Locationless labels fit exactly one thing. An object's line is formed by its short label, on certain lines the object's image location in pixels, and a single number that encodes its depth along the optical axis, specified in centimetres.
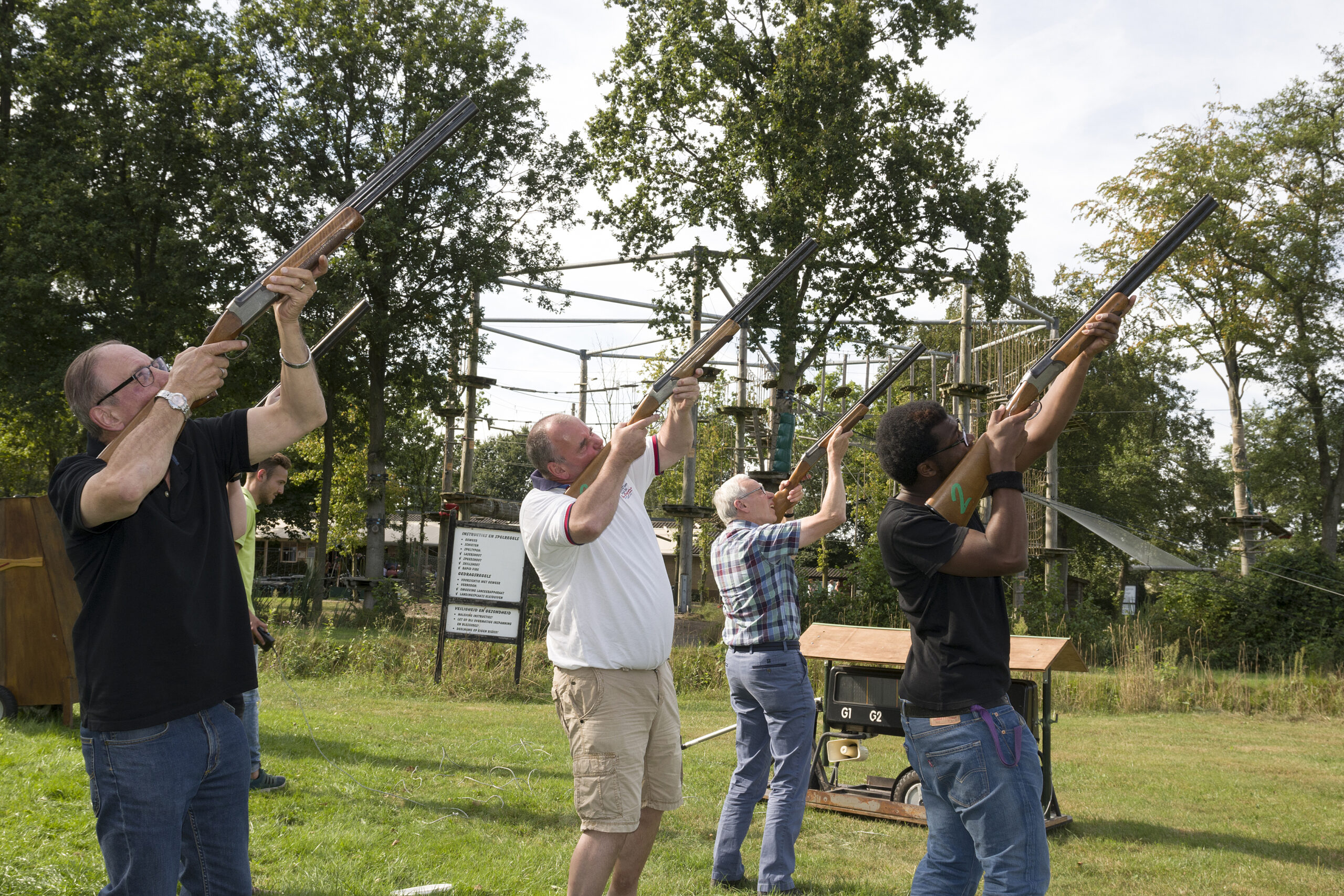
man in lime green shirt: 621
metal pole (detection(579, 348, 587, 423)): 2784
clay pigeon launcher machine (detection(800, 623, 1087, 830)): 677
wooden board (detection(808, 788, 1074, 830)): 675
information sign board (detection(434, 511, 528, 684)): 1416
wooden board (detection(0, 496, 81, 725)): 791
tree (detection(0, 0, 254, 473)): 2302
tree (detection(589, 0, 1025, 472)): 2431
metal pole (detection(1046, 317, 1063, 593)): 2844
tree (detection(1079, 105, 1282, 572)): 2898
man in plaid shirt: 518
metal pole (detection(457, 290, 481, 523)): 2545
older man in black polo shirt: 264
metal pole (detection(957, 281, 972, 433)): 2484
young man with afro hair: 305
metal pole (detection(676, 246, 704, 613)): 2488
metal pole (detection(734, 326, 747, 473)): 2459
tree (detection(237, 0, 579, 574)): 2516
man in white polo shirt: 370
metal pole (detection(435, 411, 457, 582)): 2709
